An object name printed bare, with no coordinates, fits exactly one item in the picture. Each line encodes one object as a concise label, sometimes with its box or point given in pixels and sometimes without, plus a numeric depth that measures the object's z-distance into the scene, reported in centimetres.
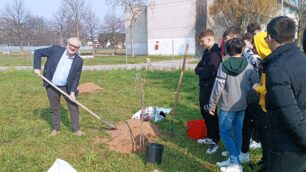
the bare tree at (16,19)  5525
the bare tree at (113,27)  5782
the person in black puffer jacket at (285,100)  238
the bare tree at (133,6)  4259
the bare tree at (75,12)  4750
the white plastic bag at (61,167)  388
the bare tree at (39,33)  6206
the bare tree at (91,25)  5543
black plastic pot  477
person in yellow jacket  314
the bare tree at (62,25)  5006
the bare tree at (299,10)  3438
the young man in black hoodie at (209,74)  504
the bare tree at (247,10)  3325
